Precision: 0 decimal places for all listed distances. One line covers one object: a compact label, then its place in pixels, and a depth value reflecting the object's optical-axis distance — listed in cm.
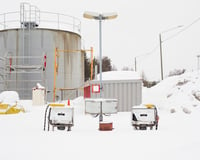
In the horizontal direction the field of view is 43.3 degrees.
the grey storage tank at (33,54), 2036
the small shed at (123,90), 1438
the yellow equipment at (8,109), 1213
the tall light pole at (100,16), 932
